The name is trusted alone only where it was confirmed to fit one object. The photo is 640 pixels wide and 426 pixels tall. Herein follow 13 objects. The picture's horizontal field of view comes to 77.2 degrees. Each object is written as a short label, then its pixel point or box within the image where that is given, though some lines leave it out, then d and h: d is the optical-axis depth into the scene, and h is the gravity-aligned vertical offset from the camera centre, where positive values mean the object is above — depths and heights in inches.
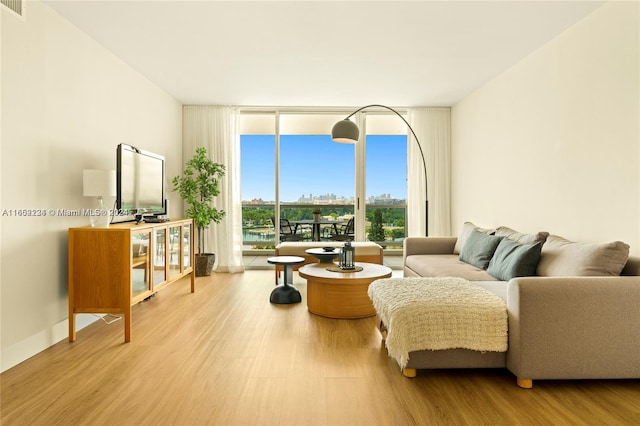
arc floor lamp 174.1 +37.3
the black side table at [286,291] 166.9 -31.0
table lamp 129.0 +10.5
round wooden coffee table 142.1 -27.7
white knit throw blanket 92.3 -25.1
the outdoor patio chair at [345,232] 269.8 -10.1
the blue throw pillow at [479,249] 152.8 -12.5
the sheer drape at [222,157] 243.0 +37.0
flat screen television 136.6 +13.8
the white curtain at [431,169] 248.5 +30.1
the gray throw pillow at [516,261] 123.7 -14.0
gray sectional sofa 88.6 -25.3
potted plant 219.9 +13.7
